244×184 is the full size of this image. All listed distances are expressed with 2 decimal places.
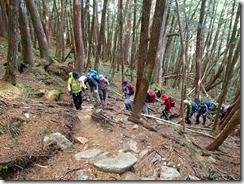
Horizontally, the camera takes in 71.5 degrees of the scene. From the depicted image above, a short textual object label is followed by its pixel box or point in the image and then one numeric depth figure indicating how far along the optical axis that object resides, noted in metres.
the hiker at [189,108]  7.42
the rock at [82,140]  4.05
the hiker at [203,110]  7.68
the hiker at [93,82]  6.06
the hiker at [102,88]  6.38
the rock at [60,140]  3.79
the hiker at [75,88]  5.57
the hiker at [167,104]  6.81
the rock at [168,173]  3.24
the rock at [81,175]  3.09
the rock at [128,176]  3.14
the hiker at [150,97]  6.10
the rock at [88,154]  3.61
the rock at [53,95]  6.37
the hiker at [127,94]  6.48
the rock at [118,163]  3.20
